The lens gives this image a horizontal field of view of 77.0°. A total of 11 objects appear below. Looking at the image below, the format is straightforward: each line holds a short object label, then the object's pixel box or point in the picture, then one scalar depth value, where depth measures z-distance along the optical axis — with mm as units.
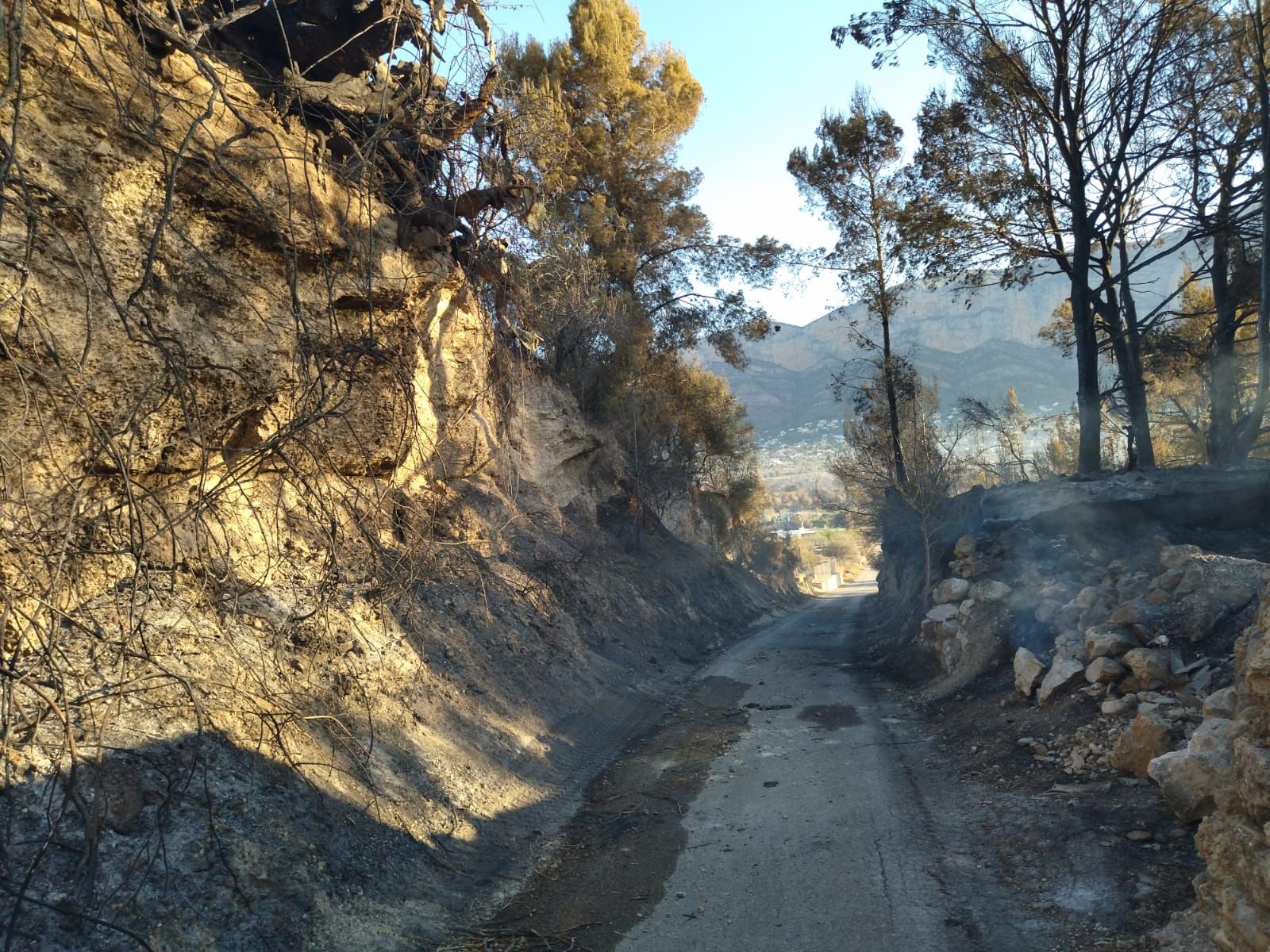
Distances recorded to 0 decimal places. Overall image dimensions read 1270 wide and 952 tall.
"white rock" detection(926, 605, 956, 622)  12242
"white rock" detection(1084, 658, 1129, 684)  7391
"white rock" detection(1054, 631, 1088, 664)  8133
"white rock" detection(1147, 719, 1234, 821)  4809
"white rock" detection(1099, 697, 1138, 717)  6898
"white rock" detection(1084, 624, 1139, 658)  7648
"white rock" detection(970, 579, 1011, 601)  11086
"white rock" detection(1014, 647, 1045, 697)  8500
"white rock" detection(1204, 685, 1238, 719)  5012
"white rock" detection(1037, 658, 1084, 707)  7824
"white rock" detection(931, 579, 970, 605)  12490
